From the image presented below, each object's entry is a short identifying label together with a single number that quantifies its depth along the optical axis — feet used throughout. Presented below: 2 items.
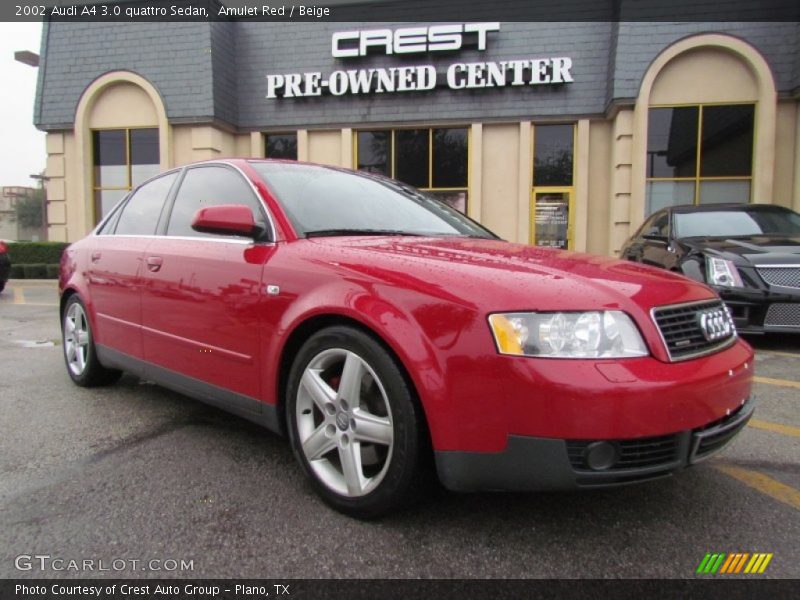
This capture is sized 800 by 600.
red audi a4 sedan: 6.04
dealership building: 38.86
